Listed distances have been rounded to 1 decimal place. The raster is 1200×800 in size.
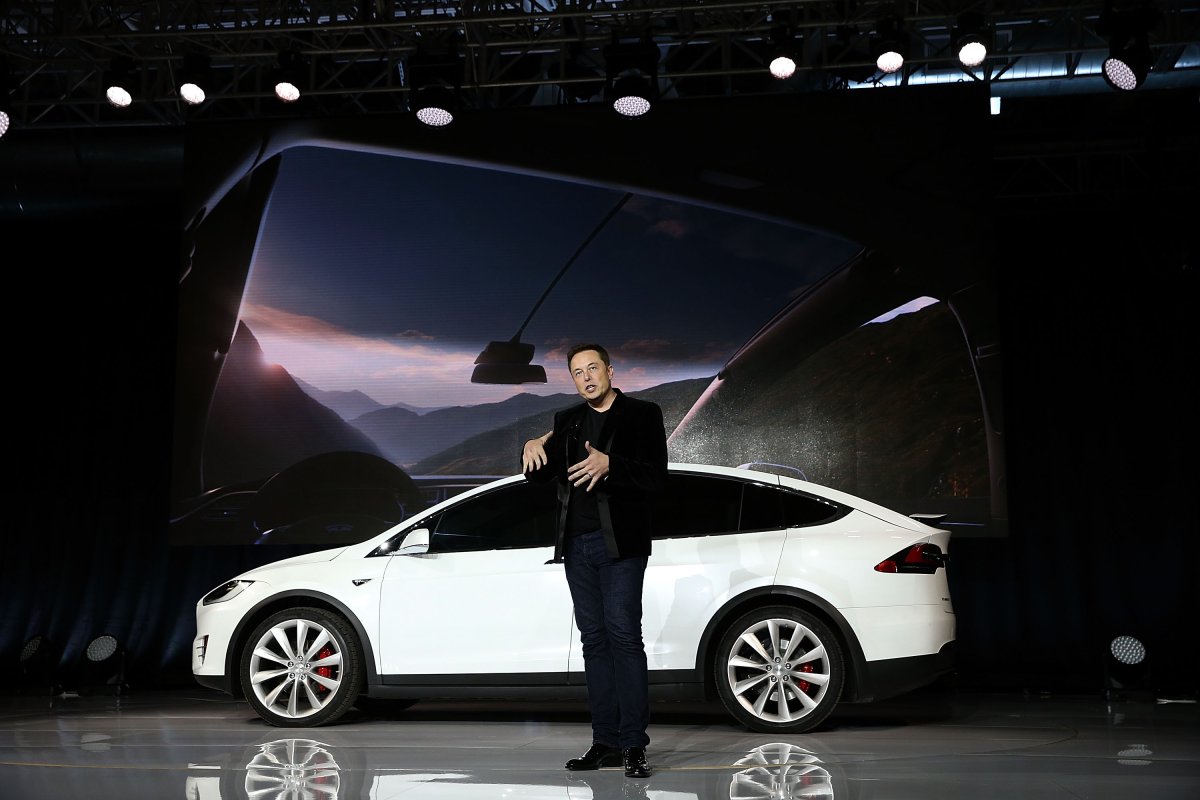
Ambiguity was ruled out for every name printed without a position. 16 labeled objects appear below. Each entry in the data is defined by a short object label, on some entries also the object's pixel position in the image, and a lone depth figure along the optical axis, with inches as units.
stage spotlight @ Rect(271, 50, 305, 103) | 338.6
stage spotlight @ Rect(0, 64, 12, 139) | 324.2
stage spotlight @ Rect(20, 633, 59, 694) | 363.9
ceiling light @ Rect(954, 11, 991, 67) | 313.3
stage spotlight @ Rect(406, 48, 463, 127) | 333.1
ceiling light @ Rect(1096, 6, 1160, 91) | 288.0
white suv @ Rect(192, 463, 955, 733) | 229.6
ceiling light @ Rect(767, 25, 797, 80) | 325.7
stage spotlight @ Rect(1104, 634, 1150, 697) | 324.5
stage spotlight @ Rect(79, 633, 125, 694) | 359.9
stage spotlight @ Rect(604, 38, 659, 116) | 325.7
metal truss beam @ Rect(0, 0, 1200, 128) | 334.6
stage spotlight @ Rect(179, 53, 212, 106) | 335.9
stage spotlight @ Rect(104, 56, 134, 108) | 341.4
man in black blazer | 175.2
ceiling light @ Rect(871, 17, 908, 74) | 316.2
